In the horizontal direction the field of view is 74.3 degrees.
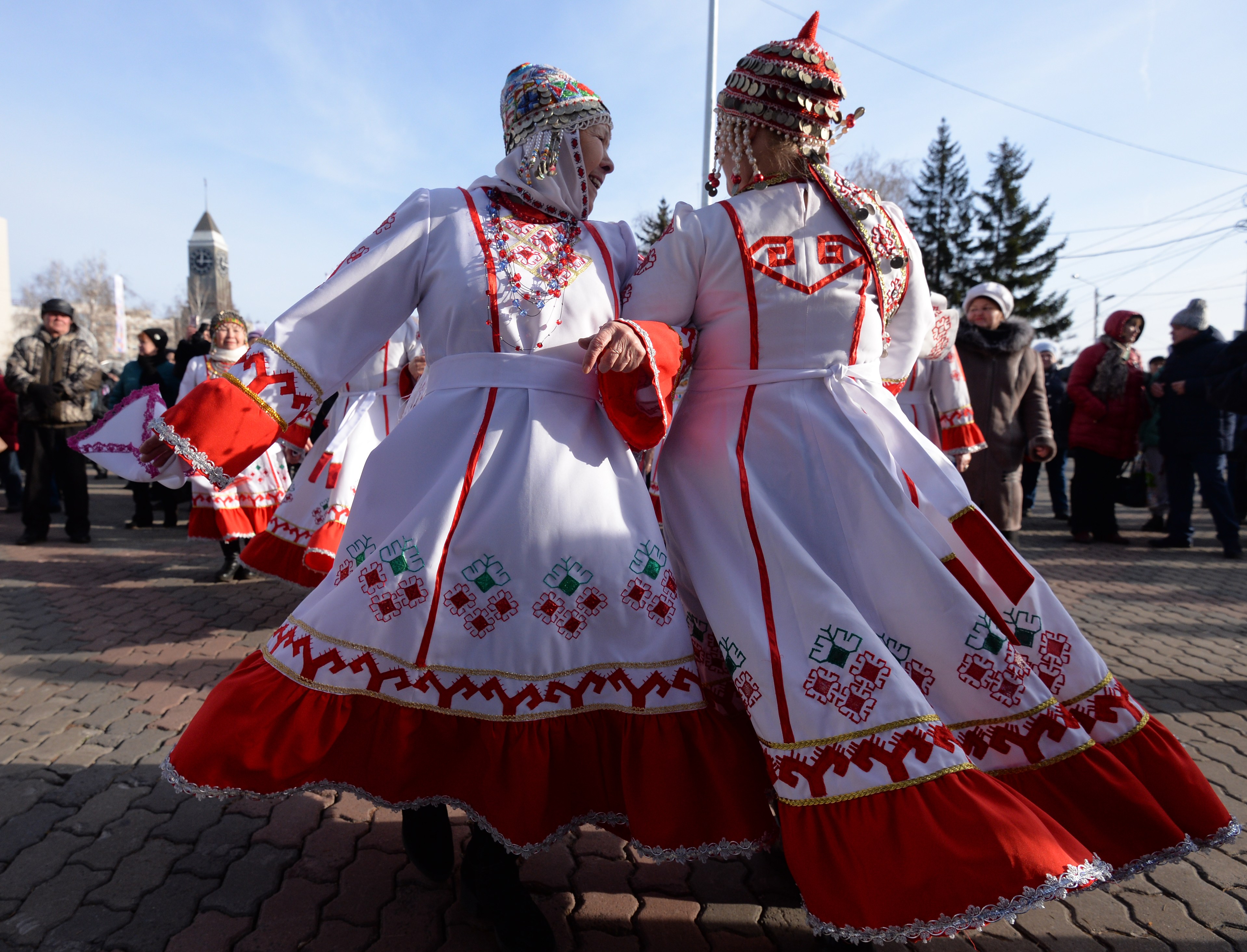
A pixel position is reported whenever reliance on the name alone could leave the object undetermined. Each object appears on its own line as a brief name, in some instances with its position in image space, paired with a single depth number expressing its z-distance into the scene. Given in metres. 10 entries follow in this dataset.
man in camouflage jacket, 7.15
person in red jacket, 7.59
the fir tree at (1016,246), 32.53
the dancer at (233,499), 5.56
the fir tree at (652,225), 32.16
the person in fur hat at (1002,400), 5.21
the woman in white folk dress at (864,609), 1.44
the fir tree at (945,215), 32.75
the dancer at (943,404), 4.23
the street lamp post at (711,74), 15.49
